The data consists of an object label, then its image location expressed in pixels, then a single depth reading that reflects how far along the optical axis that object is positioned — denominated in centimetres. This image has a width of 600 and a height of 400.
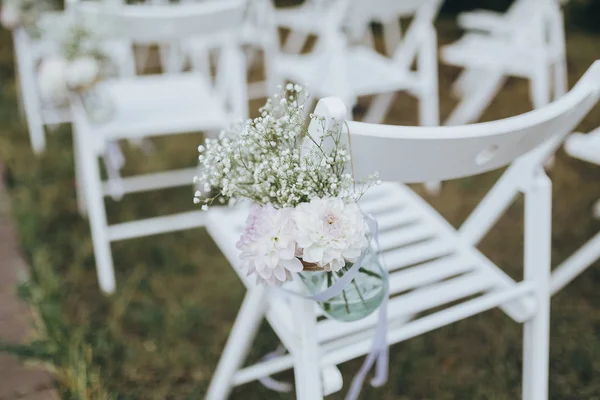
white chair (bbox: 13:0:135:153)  310
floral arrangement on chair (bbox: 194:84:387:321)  94
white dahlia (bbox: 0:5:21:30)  309
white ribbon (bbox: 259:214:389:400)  103
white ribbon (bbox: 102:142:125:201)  257
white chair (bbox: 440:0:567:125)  274
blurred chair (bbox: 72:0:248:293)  199
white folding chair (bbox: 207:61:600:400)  99
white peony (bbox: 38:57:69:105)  210
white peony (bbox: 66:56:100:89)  206
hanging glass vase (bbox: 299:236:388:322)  117
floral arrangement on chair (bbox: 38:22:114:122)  207
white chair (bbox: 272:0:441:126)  243
